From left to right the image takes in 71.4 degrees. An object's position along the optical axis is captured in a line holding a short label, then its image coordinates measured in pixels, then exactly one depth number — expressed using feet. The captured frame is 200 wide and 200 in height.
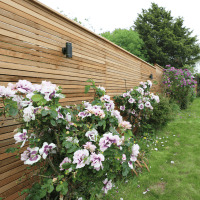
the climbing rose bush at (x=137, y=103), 12.21
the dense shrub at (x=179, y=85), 26.25
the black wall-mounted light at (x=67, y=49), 7.09
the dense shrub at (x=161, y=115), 14.88
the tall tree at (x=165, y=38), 41.68
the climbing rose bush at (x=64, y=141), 3.75
